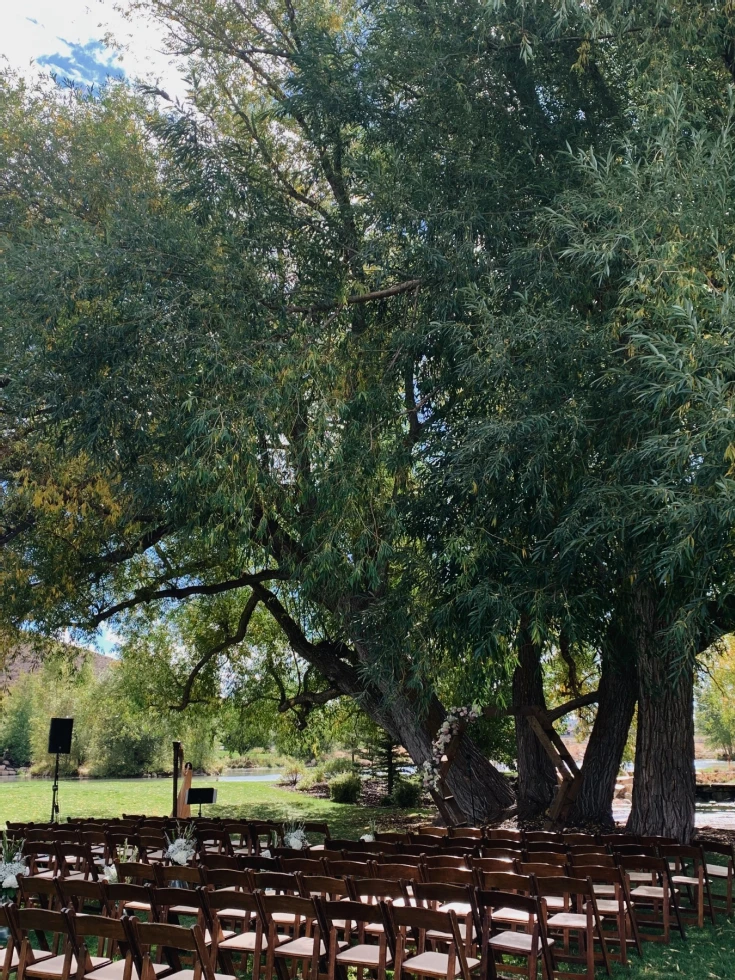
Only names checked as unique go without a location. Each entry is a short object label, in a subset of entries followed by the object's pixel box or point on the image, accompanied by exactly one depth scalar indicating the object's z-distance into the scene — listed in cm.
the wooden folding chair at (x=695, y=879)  710
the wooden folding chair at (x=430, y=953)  450
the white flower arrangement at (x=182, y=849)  726
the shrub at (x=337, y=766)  2545
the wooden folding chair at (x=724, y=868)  762
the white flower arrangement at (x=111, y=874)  659
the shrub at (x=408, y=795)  1934
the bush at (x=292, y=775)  2864
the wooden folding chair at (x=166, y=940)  430
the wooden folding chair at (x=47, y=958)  464
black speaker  1380
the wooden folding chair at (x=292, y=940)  497
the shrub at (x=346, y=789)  2081
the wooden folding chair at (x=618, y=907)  586
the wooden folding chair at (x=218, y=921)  518
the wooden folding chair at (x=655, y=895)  652
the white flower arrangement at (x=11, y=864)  694
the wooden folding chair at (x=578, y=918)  532
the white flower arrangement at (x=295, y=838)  854
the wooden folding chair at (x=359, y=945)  479
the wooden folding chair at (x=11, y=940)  477
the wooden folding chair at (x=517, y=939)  500
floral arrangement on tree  1155
